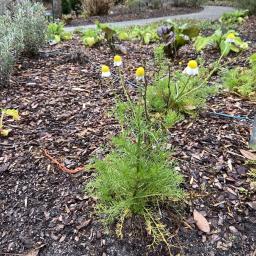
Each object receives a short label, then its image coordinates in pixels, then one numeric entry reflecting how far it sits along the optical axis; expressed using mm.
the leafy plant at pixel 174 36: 3216
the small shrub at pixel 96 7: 9282
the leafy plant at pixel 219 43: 3354
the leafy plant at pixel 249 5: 7318
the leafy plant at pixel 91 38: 3872
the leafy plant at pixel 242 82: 2279
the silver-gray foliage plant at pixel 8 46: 2627
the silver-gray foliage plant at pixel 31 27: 3360
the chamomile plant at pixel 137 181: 1249
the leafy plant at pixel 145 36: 4164
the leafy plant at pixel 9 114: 2093
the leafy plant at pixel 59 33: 4450
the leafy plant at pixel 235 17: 6296
